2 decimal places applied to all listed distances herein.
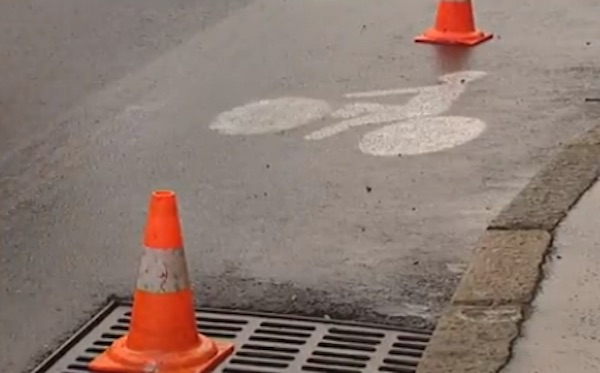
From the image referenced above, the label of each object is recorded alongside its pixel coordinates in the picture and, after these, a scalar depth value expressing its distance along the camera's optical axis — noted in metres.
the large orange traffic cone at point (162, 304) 5.05
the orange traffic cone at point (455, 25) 10.59
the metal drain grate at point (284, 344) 5.22
